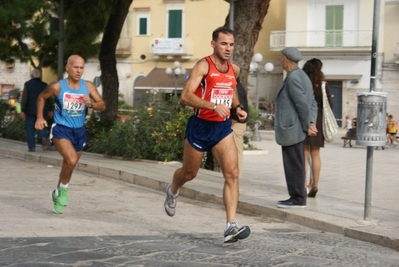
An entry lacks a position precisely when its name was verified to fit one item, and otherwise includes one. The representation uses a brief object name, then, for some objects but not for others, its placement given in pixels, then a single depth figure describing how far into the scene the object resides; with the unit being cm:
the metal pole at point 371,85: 945
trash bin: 941
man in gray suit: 1059
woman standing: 1165
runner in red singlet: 837
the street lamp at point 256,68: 2981
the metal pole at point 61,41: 2078
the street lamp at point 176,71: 4588
